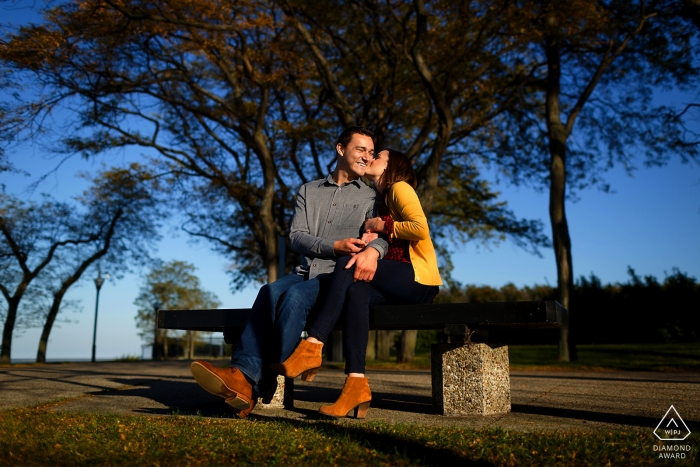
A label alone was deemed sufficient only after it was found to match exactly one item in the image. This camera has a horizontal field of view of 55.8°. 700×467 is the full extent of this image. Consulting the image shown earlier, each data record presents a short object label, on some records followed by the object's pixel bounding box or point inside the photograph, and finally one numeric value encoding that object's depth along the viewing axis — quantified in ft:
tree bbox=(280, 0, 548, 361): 47.57
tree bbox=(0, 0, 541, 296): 45.55
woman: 12.64
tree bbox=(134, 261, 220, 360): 146.51
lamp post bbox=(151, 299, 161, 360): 123.28
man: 12.53
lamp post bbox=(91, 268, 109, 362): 96.29
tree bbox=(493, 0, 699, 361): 46.52
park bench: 12.61
